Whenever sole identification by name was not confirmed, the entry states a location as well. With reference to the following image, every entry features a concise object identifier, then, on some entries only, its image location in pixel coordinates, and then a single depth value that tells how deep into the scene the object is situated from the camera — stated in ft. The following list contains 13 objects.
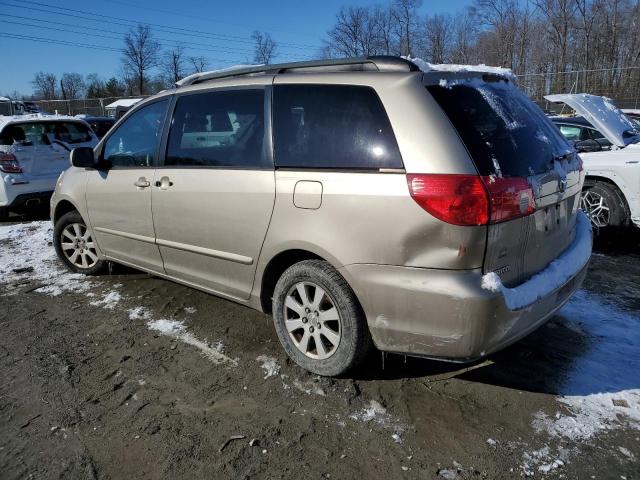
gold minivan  8.03
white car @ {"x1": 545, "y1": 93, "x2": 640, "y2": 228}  17.35
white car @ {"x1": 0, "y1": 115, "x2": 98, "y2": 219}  25.53
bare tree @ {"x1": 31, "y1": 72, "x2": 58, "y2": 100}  264.05
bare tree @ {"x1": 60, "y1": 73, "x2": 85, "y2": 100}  240.16
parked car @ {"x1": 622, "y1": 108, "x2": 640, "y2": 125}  28.32
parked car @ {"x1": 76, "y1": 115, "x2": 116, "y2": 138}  53.78
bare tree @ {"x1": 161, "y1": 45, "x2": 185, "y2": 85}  209.36
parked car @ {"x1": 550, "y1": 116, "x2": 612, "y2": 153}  26.43
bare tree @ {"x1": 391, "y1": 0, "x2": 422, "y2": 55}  161.68
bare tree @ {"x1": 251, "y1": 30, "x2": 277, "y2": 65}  185.93
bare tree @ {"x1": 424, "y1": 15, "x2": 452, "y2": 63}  152.56
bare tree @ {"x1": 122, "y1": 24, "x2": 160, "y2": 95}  223.51
